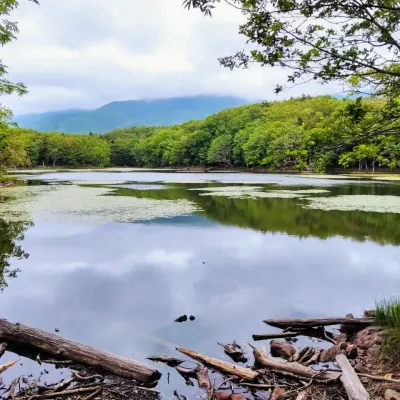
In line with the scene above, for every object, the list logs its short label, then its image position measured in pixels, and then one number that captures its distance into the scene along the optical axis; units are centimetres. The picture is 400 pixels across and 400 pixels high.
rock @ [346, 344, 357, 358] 606
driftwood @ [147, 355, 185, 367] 622
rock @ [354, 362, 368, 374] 541
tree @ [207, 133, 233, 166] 9050
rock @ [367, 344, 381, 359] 582
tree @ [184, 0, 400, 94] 473
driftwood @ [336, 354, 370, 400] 440
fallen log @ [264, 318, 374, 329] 719
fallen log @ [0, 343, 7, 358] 620
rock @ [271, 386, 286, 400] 484
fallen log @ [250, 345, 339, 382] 509
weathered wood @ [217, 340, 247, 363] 635
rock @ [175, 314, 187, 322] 797
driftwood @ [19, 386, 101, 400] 491
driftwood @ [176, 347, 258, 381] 545
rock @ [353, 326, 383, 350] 626
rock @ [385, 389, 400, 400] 435
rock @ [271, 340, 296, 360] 632
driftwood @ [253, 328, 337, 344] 709
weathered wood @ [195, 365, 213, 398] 532
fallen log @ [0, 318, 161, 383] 559
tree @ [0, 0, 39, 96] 1083
